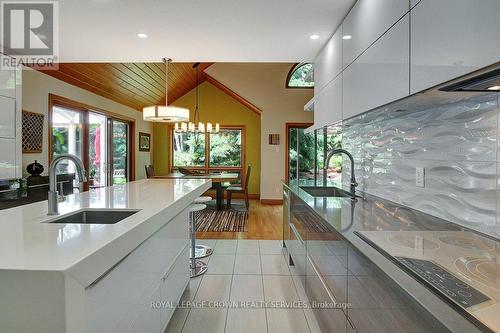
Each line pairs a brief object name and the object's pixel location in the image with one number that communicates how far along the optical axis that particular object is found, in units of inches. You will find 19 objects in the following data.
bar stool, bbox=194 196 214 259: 131.6
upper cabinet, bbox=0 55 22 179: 113.8
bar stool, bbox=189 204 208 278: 114.8
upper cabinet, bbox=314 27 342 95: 109.0
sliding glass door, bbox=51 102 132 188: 178.9
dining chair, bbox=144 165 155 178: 247.6
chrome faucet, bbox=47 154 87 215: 57.2
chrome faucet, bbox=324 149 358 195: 89.4
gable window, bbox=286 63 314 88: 286.7
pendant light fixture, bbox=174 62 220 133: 233.1
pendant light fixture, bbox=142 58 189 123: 156.1
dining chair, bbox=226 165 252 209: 252.1
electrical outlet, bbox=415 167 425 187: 67.0
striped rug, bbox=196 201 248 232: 190.9
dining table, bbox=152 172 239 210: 230.5
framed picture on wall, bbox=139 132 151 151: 291.9
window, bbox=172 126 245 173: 321.7
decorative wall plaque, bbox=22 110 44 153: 142.9
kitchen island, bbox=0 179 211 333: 30.2
